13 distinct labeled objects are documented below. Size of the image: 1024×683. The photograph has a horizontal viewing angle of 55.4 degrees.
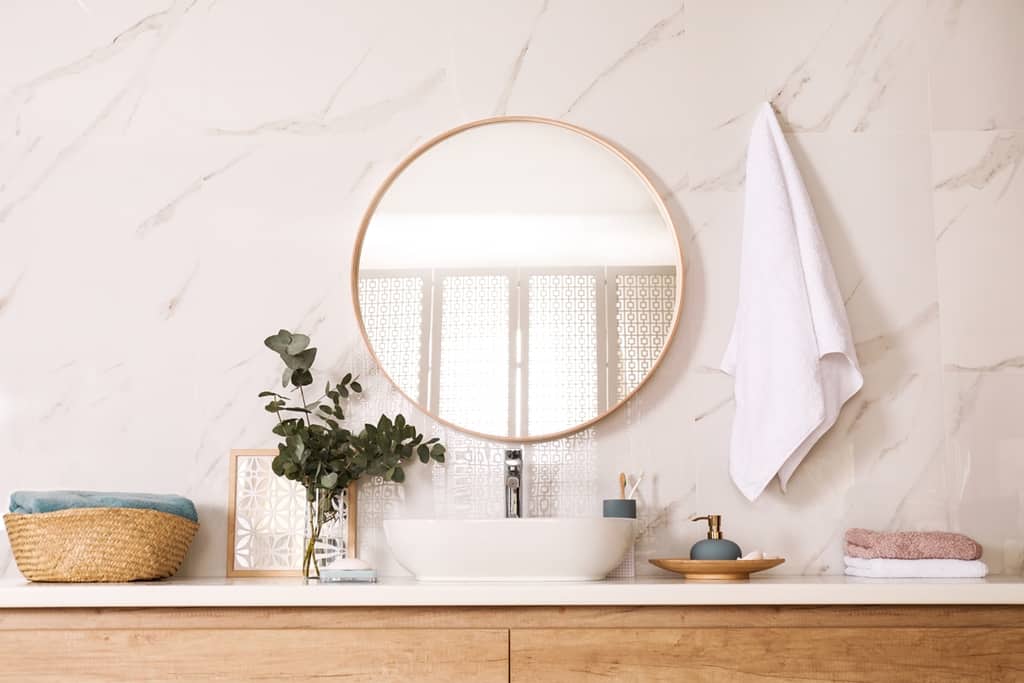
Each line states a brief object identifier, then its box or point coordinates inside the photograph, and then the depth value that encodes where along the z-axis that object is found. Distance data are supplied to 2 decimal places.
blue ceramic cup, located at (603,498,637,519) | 1.92
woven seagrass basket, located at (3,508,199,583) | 1.78
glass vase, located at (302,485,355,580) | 1.98
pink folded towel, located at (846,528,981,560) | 1.84
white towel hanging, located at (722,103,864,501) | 1.99
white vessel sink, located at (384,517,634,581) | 1.74
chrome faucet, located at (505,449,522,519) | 1.95
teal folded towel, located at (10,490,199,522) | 1.83
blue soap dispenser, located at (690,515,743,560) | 1.86
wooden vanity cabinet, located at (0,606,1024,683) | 1.57
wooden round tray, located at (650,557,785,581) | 1.82
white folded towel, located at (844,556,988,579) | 1.83
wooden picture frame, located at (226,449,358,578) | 2.03
